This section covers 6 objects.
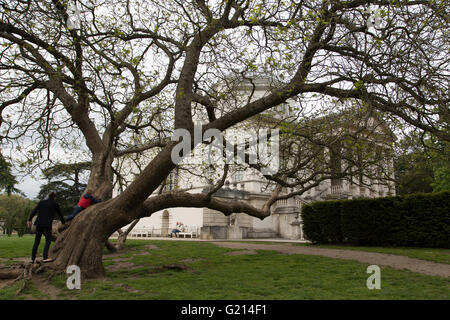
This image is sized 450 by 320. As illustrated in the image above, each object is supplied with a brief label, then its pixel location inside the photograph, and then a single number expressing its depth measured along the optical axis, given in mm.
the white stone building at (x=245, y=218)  28516
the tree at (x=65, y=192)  43141
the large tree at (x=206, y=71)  7762
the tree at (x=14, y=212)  42562
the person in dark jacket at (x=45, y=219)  8172
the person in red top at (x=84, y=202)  9469
